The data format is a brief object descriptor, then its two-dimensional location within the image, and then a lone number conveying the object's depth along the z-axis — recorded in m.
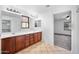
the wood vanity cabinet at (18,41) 2.03
